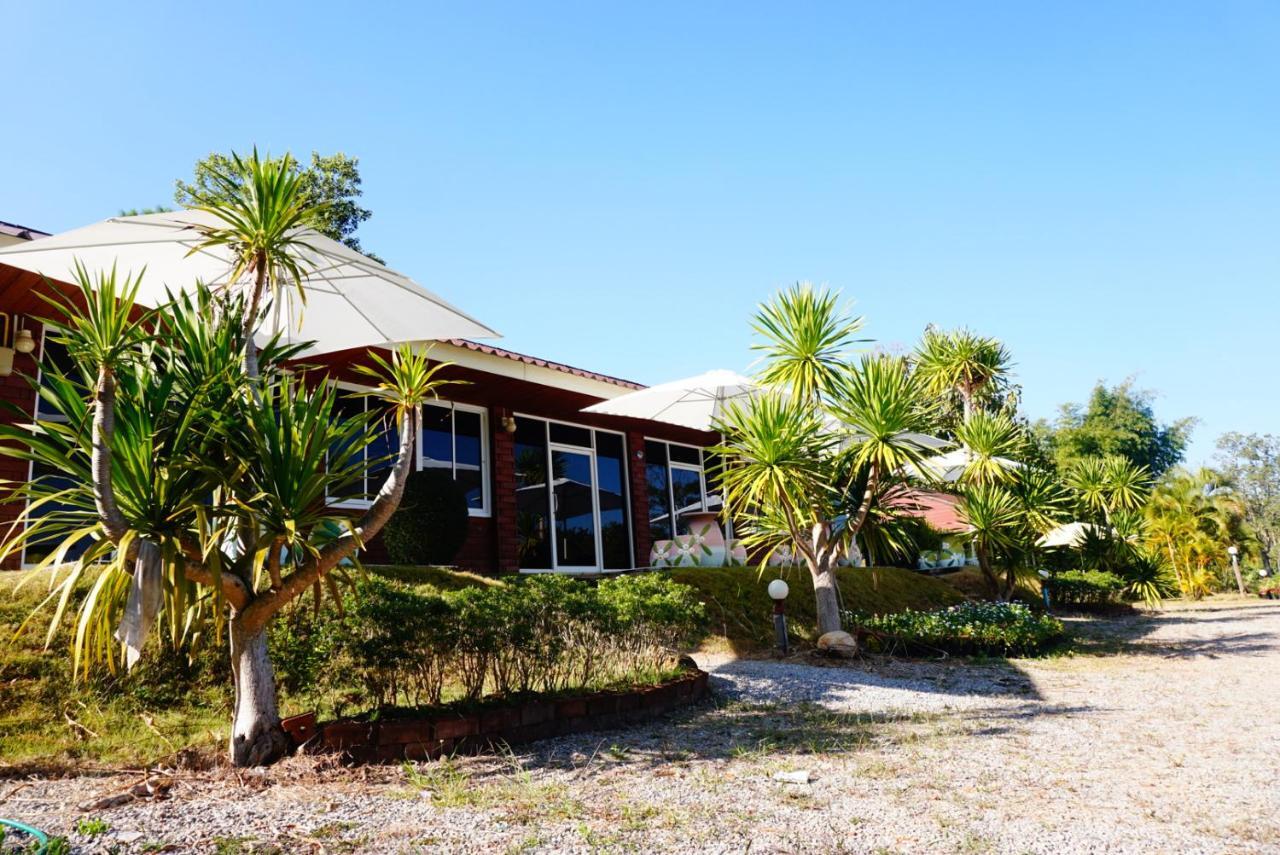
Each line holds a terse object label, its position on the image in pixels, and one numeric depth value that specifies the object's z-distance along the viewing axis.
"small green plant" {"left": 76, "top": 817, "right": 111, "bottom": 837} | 2.93
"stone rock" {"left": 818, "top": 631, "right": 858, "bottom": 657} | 8.99
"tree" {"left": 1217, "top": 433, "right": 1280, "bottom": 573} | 56.59
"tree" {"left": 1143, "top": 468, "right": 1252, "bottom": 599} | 23.34
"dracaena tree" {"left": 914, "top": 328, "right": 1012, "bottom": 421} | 15.73
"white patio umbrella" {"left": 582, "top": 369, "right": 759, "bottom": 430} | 10.66
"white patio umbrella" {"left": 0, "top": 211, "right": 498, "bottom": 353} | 4.69
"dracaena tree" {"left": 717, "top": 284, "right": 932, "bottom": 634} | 9.09
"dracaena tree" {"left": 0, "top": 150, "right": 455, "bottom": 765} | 3.52
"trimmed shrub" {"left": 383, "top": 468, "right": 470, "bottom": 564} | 9.45
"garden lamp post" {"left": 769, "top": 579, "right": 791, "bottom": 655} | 9.06
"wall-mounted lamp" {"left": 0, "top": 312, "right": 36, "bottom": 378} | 7.78
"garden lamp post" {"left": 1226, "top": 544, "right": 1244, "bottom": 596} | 22.78
